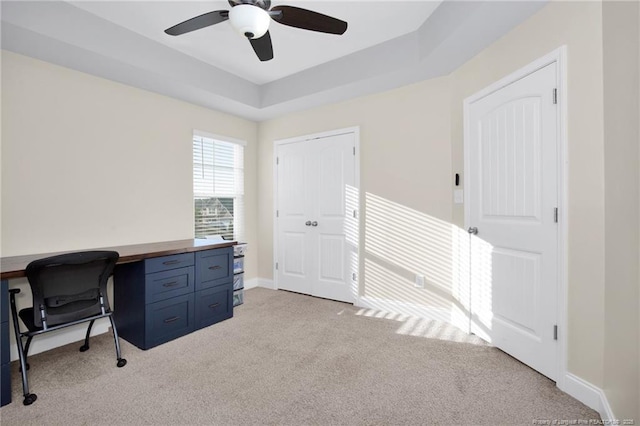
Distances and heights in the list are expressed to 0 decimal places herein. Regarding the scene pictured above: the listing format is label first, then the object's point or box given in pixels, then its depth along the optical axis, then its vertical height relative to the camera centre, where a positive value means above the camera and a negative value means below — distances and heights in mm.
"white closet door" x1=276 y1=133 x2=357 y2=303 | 3695 -67
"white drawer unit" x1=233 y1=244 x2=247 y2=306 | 3582 -750
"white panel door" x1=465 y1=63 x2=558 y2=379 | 1986 -35
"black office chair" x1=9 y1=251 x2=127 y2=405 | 1888 -536
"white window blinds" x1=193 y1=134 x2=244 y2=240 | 3801 +336
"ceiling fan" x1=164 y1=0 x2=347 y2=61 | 1793 +1224
